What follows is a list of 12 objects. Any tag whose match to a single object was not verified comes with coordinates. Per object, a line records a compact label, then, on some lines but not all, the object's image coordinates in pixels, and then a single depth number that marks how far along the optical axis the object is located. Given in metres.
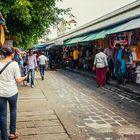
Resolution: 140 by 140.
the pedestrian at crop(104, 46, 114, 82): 8.76
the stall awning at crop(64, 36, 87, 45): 12.36
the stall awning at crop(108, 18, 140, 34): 5.62
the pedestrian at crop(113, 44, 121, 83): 7.82
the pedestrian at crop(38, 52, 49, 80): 10.43
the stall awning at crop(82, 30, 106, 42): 8.16
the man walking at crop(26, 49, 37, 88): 8.20
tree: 9.17
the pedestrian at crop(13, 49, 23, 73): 8.30
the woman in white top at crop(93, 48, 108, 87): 7.89
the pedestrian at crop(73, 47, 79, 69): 14.66
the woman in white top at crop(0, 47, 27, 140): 3.20
